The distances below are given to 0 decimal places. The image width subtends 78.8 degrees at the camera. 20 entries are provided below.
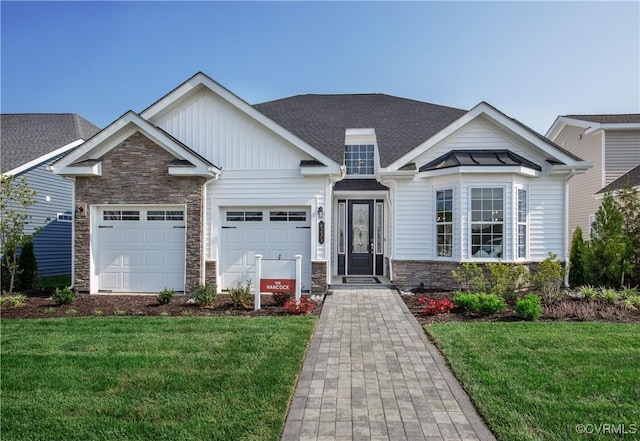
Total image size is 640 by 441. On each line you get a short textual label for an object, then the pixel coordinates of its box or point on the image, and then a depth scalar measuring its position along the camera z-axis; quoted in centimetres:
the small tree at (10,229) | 1174
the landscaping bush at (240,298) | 931
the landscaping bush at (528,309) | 784
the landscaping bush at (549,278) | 946
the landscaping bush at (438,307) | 862
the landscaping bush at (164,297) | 984
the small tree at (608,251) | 1083
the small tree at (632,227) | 1183
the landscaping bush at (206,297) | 940
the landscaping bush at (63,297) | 970
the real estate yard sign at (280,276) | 959
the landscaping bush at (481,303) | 830
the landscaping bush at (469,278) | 981
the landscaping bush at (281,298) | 952
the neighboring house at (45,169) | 1594
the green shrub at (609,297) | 918
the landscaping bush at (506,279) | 963
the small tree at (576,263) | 1327
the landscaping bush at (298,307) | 869
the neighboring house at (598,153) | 1700
